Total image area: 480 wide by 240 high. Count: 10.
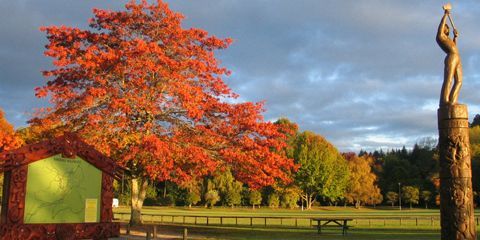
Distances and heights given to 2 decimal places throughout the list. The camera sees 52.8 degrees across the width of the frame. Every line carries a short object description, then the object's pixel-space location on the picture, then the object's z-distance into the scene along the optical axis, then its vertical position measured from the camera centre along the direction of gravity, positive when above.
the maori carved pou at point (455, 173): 11.30 +0.43
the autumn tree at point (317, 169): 78.75 +3.45
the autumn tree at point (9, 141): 28.11 +2.76
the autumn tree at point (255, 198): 76.62 -1.30
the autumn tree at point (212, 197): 76.12 -1.18
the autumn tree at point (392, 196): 91.38 -1.01
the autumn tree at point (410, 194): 88.12 -0.59
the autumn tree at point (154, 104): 21.75 +3.97
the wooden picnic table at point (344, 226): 25.04 -1.88
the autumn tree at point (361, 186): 86.56 +0.80
